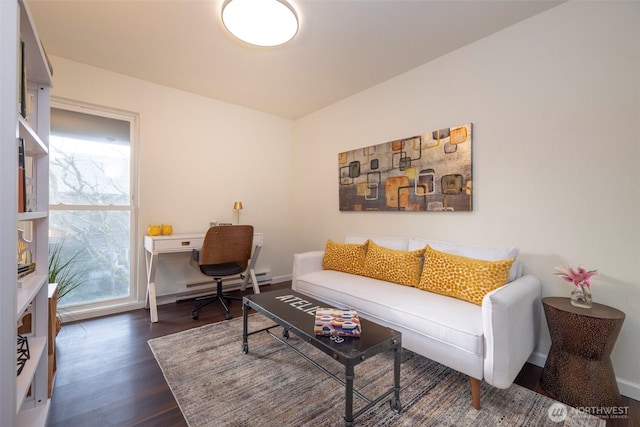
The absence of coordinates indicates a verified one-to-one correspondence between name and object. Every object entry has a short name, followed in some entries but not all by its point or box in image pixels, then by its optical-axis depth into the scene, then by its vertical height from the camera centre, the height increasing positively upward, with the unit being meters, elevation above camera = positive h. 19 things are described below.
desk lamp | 3.50 +0.06
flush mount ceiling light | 1.76 +1.31
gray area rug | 1.39 -1.06
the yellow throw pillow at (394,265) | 2.27 -0.48
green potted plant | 2.51 -0.56
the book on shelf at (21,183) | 1.05 +0.11
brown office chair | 2.71 -0.45
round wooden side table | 1.44 -0.80
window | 2.60 +0.10
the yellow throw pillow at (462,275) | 1.79 -0.46
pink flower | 1.58 -0.38
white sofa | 1.42 -0.66
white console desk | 2.62 -0.37
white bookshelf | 0.79 -0.02
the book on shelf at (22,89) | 1.01 +0.47
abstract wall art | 2.30 +0.36
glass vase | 1.58 -0.51
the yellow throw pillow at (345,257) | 2.67 -0.47
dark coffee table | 1.25 -0.66
